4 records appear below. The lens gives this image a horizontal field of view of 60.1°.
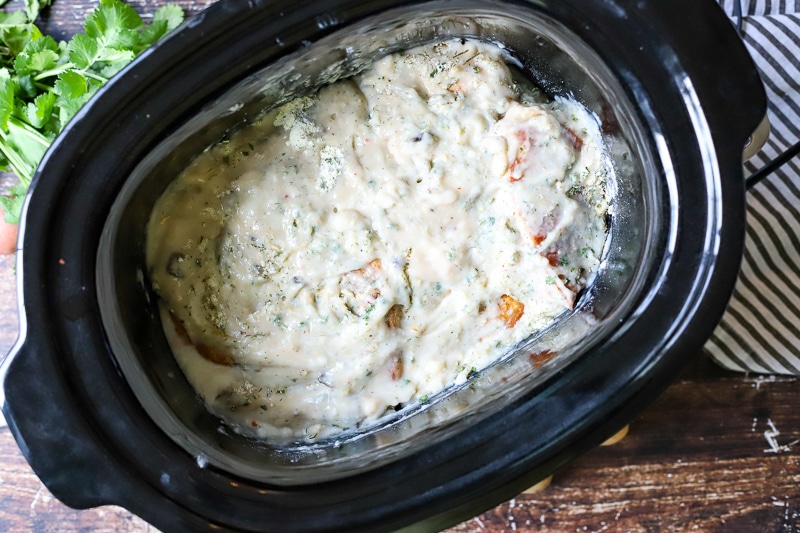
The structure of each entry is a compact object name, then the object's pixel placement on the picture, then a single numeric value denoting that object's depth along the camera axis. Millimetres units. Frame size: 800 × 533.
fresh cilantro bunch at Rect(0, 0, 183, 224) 940
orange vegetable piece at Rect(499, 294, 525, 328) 976
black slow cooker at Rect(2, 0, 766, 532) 704
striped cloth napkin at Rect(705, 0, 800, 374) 1156
